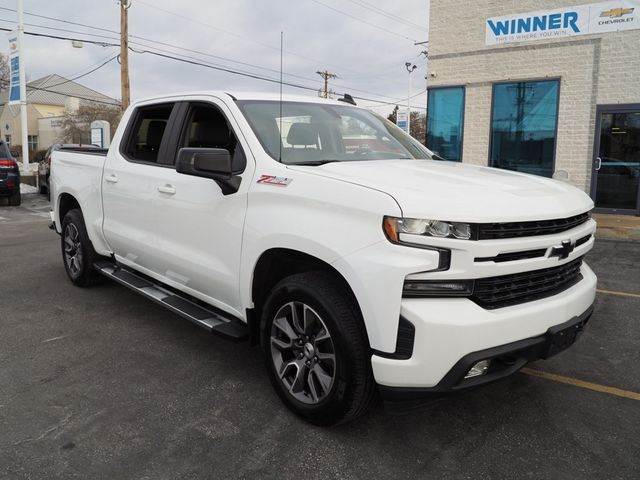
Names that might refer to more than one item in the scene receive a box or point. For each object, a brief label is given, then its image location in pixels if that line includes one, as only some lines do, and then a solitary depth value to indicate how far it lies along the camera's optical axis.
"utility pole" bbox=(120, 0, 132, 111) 23.06
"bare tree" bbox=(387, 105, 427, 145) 66.50
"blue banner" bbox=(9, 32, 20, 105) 22.06
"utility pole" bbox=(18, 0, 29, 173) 21.66
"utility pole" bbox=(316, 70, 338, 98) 50.19
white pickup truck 2.54
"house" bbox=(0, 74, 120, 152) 64.31
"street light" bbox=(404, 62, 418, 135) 37.85
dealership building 12.37
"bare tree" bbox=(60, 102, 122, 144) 55.03
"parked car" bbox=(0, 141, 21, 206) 14.55
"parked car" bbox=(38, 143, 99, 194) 16.55
